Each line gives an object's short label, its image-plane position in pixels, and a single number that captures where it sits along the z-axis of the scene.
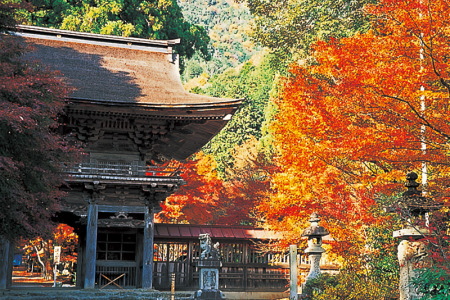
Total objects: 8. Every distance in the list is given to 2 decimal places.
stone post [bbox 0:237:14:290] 16.02
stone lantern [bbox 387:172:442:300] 10.12
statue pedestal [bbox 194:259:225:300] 16.83
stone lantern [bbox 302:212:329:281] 16.11
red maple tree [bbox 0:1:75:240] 9.80
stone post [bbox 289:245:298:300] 15.59
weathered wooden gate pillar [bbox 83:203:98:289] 16.47
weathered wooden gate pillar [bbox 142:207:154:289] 17.05
